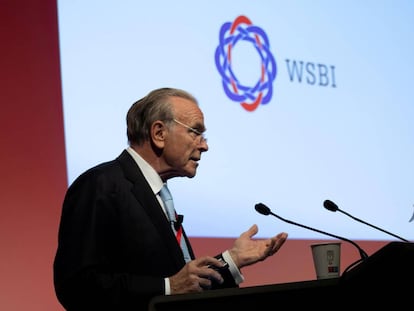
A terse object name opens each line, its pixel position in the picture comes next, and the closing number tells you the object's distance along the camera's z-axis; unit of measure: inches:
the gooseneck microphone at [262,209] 189.3
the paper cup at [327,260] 185.4
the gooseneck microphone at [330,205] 193.4
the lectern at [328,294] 148.1
